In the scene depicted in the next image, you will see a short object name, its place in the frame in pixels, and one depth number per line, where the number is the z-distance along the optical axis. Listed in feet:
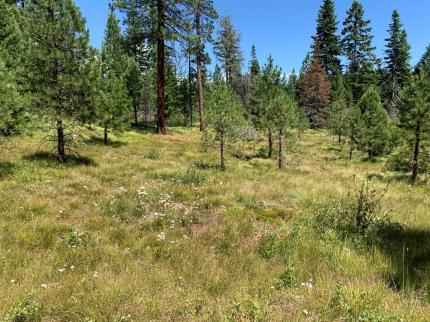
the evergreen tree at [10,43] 58.78
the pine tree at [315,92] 182.50
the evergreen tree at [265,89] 95.81
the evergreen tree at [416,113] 69.56
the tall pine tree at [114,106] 79.62
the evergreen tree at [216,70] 188.71
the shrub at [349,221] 27.63
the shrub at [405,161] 73.92
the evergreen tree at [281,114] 83.42
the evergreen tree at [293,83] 191.11
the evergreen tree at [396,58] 204.46
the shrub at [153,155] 68.26
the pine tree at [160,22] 91.04
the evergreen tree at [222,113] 64.75
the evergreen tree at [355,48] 208.44
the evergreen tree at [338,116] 127.46
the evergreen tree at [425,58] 220.31
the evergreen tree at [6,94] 39.50
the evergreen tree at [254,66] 246.27
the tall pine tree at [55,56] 46.78
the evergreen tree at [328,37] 216.95
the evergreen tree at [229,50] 198.68
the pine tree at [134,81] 127.44
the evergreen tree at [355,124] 114.73
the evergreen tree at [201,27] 113.60
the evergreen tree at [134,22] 90.68
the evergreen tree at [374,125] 113.70
